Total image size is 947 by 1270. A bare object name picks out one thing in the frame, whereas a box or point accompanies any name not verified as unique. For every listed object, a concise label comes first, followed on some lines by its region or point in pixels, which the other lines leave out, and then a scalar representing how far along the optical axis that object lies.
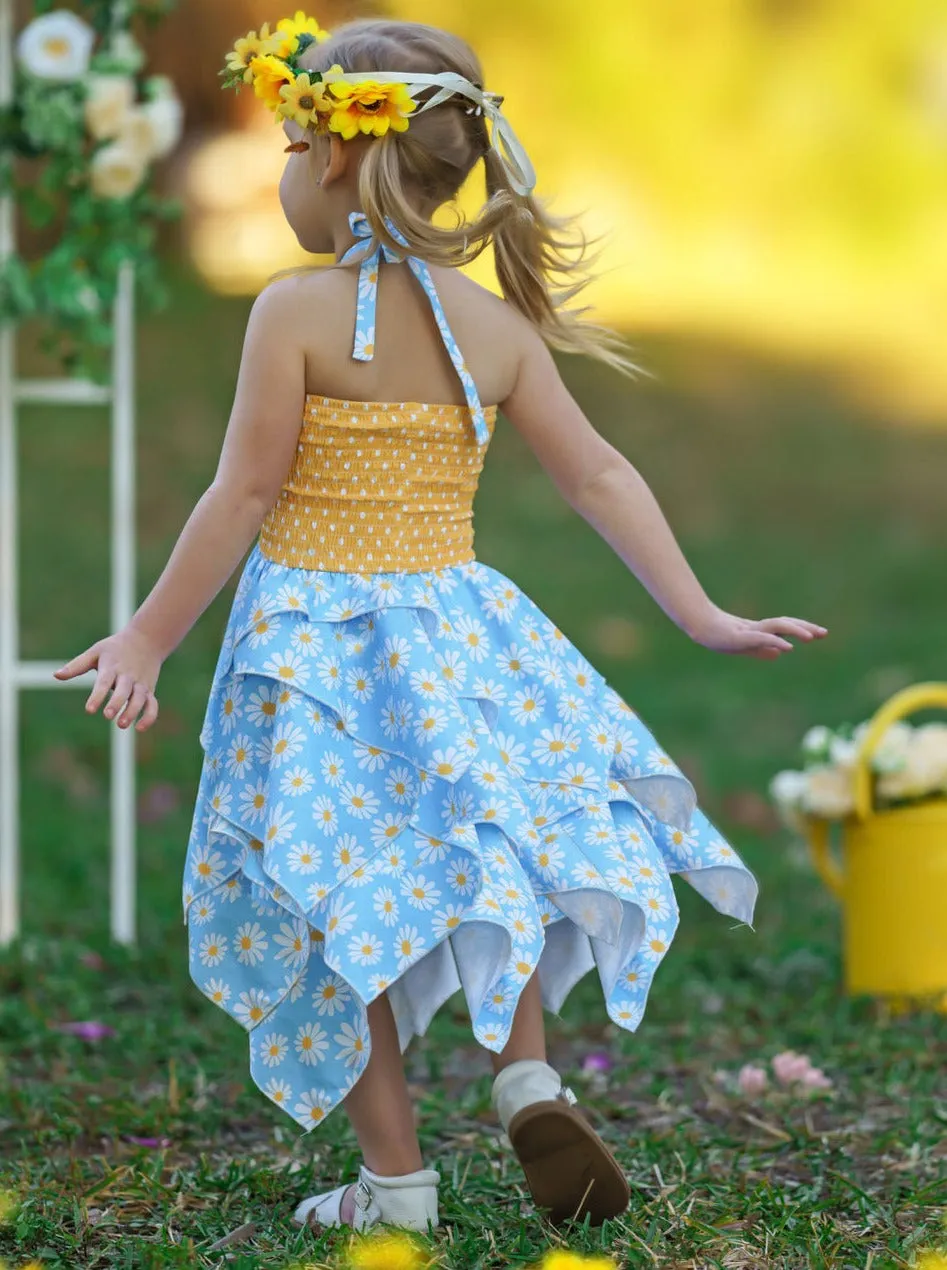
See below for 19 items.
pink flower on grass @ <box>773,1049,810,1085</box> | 5.51
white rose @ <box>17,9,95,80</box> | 6.79
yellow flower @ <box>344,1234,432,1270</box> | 3.59
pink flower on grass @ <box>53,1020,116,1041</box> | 5.98
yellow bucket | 6.36
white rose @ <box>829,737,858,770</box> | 6.50
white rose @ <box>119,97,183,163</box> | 6.85
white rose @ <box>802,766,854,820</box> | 6.50
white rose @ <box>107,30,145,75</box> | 6.87
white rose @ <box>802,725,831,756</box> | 6.62
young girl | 3.85
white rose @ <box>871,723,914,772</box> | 6.41
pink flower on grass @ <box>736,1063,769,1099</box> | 5.42
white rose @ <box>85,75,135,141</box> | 6.79
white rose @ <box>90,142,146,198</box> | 6.87
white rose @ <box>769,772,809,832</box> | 6.66
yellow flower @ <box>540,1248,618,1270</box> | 3.37
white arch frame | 7.06
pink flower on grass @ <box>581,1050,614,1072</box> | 5.77
